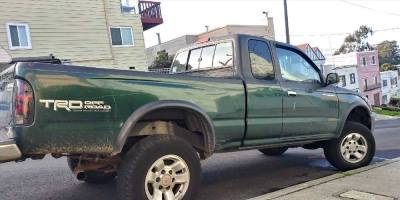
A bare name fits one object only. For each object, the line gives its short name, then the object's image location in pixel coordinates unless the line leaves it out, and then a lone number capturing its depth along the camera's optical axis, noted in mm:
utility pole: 23125
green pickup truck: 3973
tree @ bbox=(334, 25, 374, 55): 81562
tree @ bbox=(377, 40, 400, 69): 101938
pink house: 55031
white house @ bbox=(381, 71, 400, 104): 62159
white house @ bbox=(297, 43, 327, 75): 49938
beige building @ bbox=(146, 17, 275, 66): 46438
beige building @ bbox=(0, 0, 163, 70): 19500
